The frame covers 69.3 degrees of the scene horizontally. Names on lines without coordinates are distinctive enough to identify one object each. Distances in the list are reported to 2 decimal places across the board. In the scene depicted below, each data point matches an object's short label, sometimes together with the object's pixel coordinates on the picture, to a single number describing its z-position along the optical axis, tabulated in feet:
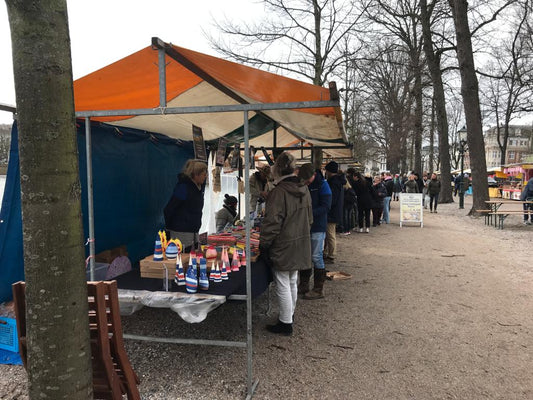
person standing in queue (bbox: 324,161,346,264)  19.38
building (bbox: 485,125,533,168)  275.59
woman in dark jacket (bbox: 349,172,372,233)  34.37
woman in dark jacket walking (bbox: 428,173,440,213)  51.35
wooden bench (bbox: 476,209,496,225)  38.24
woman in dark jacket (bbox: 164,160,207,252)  14.01
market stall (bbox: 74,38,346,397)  9.21
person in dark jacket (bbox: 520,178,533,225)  38.75
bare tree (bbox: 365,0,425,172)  51.75
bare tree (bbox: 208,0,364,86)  51.65
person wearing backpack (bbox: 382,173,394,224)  41.06
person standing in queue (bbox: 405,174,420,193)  45.83
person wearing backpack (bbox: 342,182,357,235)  32.04
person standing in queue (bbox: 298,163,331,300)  15.43
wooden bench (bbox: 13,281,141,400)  6.41
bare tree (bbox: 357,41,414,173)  78.95
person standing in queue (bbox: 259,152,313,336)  11.56
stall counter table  9.46
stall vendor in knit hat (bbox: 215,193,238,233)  21.45
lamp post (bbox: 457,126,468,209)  55.45
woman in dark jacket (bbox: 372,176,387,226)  36.68
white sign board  38.52
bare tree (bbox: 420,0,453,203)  54.44
